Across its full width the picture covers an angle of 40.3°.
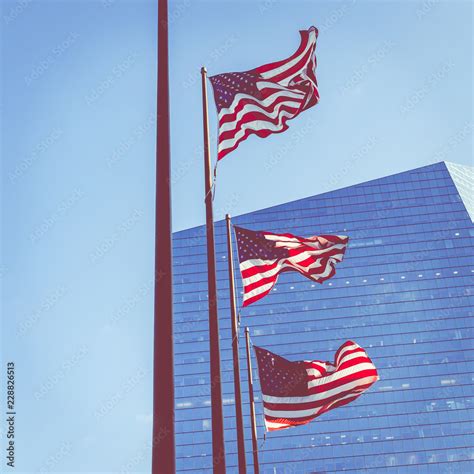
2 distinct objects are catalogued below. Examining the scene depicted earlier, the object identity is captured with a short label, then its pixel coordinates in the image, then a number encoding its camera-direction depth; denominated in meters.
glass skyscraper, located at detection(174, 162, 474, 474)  116.69
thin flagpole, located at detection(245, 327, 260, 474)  23.00
